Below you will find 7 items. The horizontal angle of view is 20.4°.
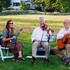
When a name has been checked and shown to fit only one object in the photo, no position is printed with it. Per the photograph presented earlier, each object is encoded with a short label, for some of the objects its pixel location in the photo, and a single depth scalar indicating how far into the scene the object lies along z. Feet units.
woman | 18.38
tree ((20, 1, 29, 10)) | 151.55
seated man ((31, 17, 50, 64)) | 18.21
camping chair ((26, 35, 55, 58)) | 18.41
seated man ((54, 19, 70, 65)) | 18.40
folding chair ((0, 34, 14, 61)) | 18.70
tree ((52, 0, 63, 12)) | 131.79
